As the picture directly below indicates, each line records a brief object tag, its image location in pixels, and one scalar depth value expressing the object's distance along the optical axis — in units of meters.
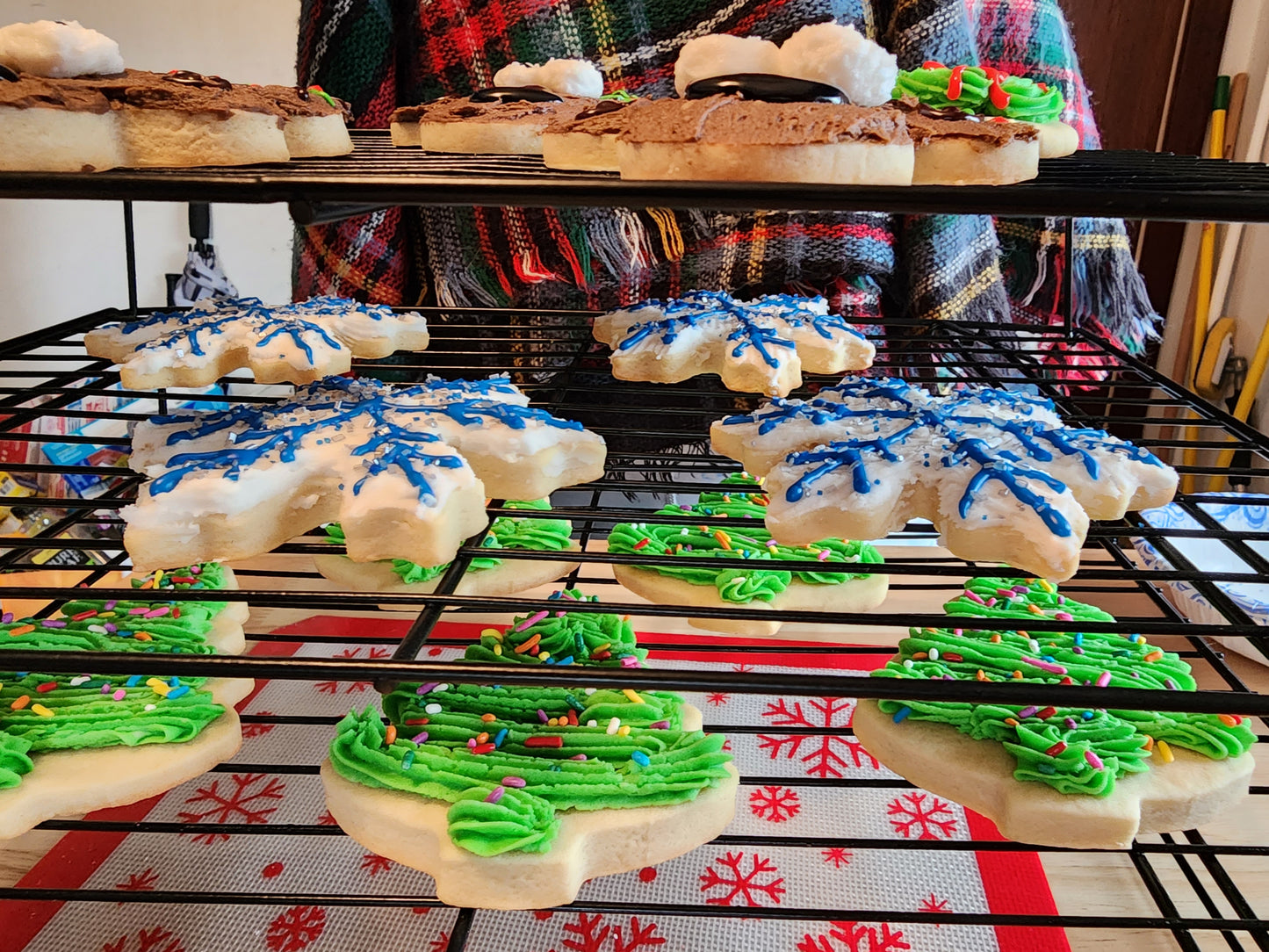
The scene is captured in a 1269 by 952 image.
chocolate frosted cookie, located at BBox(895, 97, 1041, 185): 0.22
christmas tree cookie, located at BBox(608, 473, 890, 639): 0.31
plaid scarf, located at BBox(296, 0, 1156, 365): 0.39
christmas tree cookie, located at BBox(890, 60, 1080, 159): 0.31
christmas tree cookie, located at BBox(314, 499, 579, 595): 0.33
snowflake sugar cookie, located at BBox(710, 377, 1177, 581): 0.20
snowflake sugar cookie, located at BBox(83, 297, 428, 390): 0.27
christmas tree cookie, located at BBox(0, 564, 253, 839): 0.23
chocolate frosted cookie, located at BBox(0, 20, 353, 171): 0.20
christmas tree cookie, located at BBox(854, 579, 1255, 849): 0.22
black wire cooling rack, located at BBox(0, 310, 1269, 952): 0.16
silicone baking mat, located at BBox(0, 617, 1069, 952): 0.26
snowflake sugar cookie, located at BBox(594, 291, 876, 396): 0.27
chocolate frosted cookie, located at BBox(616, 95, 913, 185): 0.19
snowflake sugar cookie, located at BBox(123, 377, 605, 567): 0.20
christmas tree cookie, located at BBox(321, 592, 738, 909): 0.21
